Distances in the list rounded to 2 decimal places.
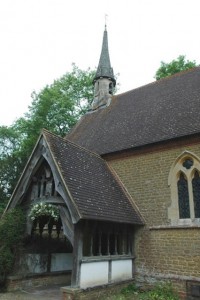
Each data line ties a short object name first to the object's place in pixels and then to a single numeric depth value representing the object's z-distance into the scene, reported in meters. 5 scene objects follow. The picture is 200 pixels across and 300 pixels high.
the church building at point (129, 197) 8.55
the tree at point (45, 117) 25.53
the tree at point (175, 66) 23.73
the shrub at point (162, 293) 8.51
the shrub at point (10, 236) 9.30
